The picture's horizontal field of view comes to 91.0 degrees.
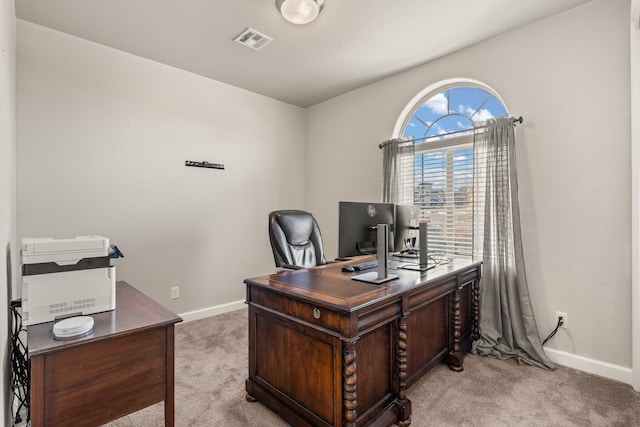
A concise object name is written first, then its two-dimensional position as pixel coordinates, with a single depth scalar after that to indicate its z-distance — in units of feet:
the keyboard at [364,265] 7.21
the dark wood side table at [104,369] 3.53
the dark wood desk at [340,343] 4.74
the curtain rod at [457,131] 8.31
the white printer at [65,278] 4.17
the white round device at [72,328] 3.72
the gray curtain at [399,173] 10.80
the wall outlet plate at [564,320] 7.76
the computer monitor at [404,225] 7.20
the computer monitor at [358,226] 6.02
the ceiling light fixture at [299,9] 6.90
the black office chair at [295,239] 8.70
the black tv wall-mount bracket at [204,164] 10.82
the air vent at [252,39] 8.46
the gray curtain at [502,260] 8.06
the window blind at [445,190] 9.64
